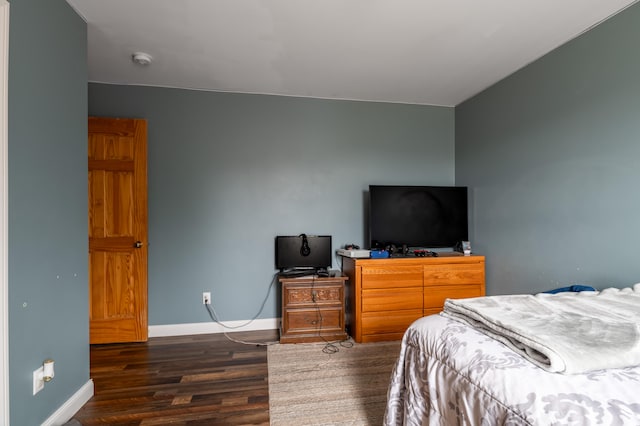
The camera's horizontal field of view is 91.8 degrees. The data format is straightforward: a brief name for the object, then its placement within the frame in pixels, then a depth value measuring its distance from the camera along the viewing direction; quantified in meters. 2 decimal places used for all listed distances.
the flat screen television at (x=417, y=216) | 3.20
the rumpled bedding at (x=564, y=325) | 0.78
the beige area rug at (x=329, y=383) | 1.76
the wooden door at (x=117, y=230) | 2.77
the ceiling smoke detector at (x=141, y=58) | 2.46
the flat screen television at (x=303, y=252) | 3.14
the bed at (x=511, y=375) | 0.68
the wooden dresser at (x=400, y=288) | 2.83
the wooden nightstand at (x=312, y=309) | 2.84
